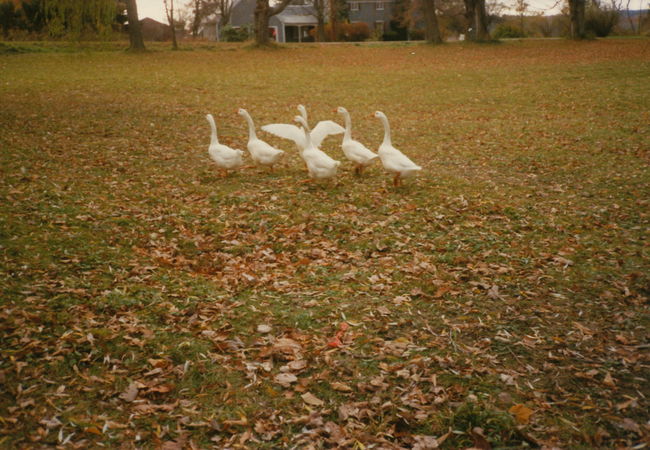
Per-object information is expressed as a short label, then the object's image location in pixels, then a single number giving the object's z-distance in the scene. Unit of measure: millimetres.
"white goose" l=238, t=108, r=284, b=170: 9672
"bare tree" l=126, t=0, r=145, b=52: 31266
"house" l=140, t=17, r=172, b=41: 55028
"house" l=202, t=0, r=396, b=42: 68062
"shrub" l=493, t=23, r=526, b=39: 49969
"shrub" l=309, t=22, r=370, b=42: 55250
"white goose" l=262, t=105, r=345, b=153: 9594
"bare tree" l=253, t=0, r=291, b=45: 35500
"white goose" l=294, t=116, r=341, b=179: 8758
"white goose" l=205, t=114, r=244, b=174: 9508
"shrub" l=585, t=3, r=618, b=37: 42469
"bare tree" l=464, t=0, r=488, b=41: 38938
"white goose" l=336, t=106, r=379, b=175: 9344
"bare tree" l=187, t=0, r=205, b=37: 55175
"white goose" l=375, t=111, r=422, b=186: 8711
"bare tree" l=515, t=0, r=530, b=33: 55638
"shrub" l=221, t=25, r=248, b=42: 49281
